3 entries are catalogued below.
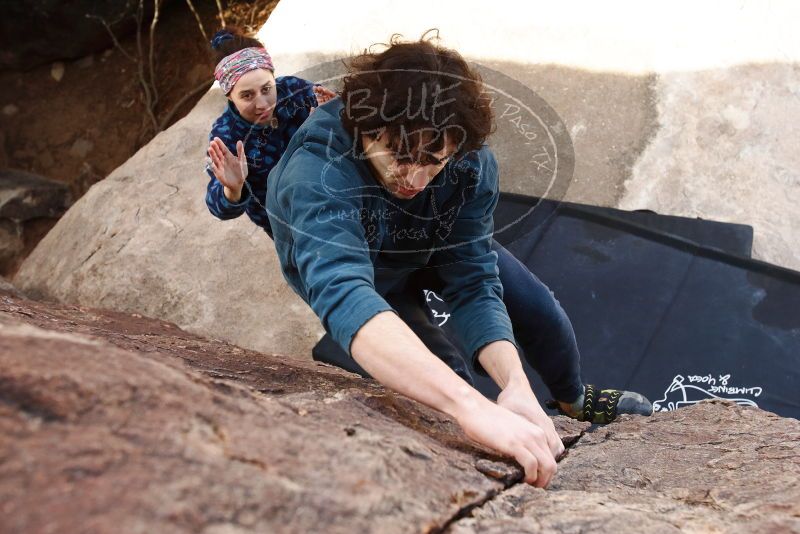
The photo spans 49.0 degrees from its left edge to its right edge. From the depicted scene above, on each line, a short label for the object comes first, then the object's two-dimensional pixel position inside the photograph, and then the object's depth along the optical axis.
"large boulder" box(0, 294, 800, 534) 0.83
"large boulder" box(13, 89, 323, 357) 2.90
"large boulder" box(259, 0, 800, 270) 3.22
